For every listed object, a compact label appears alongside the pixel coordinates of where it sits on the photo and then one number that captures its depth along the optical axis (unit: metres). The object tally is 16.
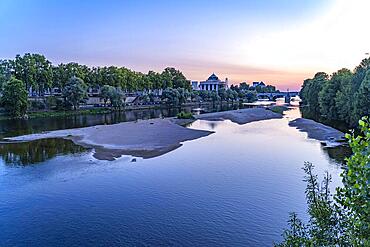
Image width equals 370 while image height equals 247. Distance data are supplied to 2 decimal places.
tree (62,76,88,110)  99.06
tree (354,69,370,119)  49.08
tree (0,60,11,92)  95.18
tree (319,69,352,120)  75.38
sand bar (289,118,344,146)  45.52
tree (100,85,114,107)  109.64
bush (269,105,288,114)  108.53
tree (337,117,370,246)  5.04
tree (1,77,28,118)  81.38
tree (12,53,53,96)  100.06
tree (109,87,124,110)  110.19
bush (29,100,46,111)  94.57
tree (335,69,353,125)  60.14
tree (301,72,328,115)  99.47
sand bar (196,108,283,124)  81.25
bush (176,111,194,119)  80.03
